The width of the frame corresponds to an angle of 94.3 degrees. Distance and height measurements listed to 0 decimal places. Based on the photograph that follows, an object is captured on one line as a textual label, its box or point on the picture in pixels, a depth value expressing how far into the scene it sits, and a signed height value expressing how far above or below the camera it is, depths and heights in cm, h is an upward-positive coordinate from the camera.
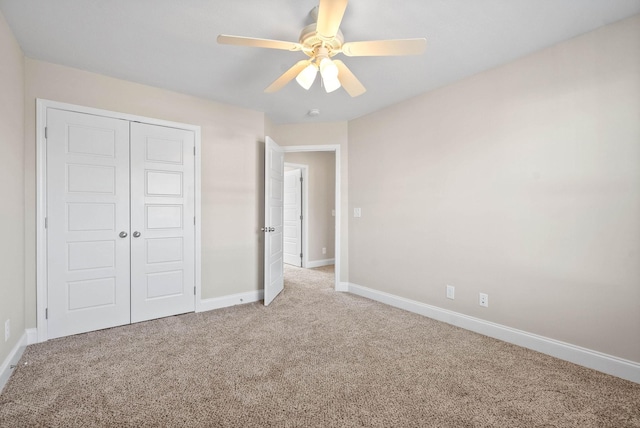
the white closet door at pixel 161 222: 302 -8
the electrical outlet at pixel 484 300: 273 -80
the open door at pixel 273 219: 356 -6
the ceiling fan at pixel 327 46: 163 +102
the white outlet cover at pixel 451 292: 300 -79
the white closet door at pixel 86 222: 263 -7
